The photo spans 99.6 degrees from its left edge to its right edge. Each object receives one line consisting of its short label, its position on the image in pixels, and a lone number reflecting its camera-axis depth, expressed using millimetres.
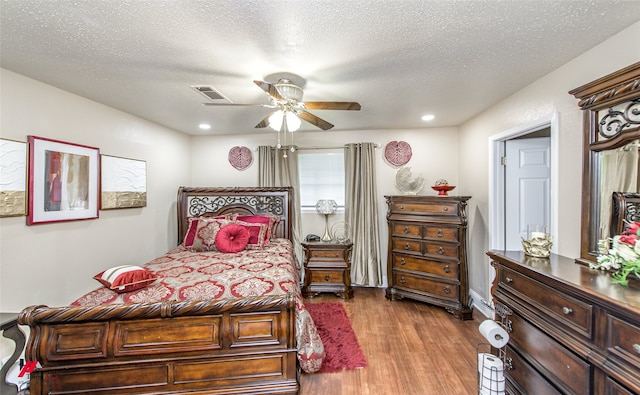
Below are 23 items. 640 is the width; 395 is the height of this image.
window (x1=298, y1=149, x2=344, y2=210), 4348
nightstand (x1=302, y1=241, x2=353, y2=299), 3785
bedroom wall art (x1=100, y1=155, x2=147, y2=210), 2873
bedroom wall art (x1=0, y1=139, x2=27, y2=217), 1986
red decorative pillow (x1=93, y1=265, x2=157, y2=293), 1893
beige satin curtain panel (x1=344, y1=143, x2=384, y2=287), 4078
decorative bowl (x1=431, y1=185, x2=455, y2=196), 3496
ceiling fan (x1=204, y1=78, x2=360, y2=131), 2121
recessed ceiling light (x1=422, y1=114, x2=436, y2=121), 3404
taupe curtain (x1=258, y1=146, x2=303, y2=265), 4238
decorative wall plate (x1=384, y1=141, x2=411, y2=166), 4137
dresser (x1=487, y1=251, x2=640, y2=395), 1075
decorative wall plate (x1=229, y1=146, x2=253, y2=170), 4412
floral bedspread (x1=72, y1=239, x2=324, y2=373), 1907
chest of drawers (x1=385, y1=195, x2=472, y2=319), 3176
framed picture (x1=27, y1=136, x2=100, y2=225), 2189
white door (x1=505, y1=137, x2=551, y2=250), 2879
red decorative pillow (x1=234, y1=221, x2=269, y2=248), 3287
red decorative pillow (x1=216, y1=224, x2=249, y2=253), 3060
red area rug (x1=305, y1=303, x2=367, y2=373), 2322
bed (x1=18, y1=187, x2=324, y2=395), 1698
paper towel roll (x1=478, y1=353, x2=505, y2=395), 1748
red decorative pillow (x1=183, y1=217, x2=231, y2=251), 3188
